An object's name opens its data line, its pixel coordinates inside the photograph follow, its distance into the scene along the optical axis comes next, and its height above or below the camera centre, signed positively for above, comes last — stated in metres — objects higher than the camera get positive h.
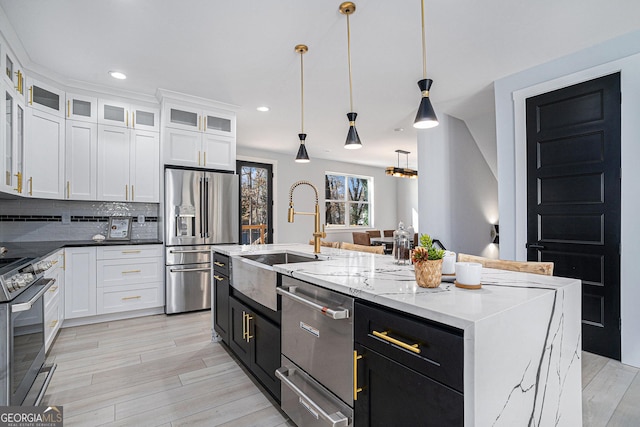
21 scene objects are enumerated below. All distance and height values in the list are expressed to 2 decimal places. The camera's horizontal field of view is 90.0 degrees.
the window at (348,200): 8.02 +0.44
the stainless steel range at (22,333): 1.54 -0.63
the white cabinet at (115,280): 3.45 -0.72
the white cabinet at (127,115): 3.74 +1.24
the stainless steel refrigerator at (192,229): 3.87 -0.15
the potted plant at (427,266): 1.29 -0.20
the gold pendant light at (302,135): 2.79 +0.78
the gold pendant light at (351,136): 2.46 +0.63
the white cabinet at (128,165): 3.75 +0.64
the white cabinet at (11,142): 2.54 +0.65
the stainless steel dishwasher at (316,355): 1.34 -0.66
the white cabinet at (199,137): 3.96 +1.04
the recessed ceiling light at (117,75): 3.30 +1.49
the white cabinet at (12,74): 2.51 +1.23
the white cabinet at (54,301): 2.65 -0.76
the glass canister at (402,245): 1.89 -0.17
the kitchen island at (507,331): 0.91 -0.38
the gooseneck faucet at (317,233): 2.53 -0.13
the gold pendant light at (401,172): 6.27 +0.90
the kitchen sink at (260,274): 1.93 -0.40
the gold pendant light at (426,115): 1.91 +0.61
